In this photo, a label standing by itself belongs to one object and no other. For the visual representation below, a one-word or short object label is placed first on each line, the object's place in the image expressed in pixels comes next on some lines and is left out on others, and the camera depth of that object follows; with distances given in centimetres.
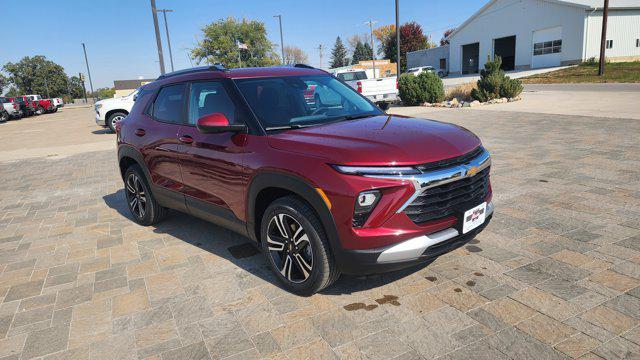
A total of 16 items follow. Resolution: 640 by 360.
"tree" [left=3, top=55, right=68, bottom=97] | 8756
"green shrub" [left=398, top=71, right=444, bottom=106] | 1931
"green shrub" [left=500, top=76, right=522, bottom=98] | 1805
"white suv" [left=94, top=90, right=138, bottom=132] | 1612
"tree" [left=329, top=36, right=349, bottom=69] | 11300
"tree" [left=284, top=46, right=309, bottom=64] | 10144
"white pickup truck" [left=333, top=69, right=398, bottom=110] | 1781
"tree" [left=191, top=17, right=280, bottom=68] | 5297
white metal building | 3678
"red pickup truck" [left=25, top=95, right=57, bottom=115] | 3675
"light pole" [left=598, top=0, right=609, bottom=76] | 2673
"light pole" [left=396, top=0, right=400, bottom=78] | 2342
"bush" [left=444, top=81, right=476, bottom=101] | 1999
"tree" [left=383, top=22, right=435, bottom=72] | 7444
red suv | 285
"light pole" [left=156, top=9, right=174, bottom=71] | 3289
